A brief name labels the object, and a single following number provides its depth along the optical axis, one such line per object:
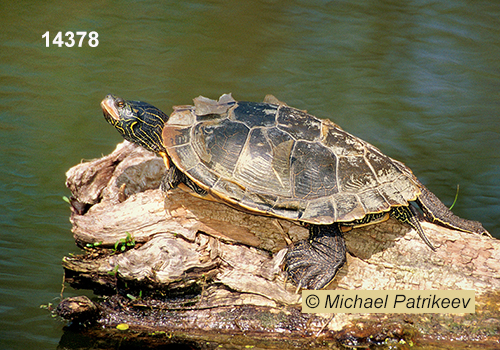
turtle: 8.27
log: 7.91
